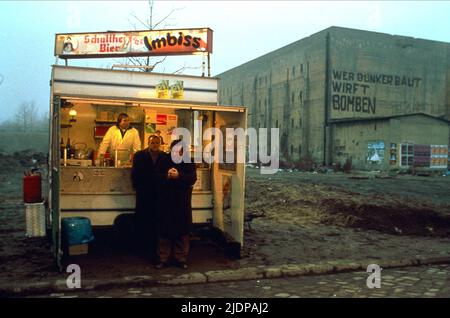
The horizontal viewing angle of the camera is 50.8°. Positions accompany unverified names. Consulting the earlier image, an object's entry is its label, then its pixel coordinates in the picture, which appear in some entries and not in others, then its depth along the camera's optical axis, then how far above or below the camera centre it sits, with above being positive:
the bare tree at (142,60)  17.11 +3.37
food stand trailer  8.27 +0.00
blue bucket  7.60 -1.31
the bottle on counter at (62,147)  9.39 +0.05
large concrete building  37.91 +5.17
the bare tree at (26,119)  92.09 +5.99
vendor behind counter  9.37 +0.20
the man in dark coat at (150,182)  7.80 -0.53
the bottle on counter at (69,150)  9.58 -0.01
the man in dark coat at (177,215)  7.67 -1.04
